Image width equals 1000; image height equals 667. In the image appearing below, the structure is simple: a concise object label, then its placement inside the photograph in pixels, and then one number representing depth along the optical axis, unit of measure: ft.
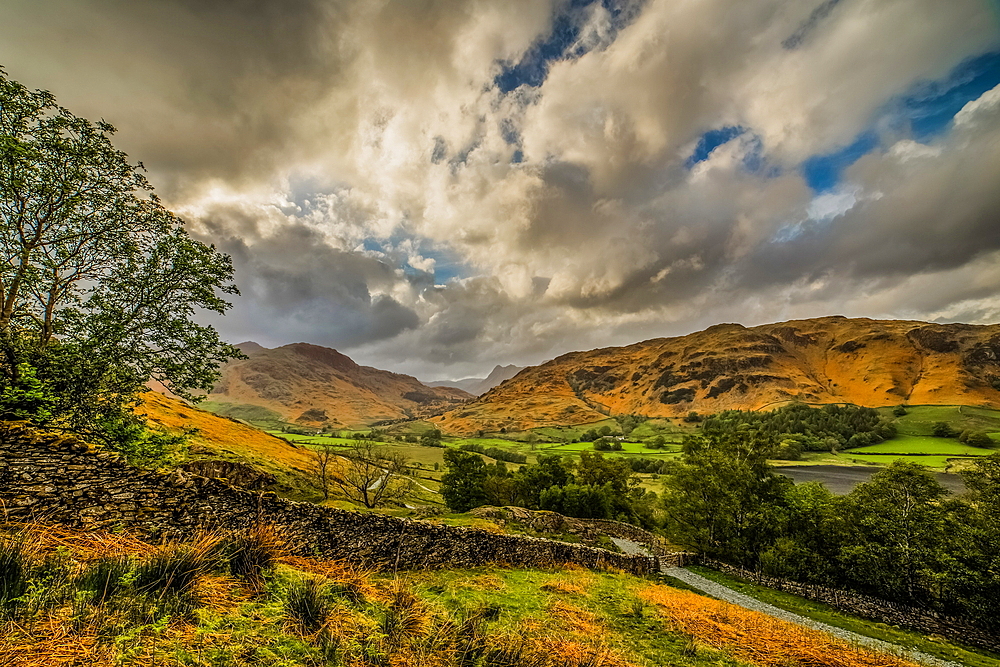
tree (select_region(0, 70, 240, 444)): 38.75
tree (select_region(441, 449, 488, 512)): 165.17
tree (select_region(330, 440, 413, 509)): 150.51
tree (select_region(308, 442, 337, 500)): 137.39
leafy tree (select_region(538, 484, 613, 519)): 161.15
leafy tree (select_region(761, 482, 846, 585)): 96.99
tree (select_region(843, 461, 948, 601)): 83.05
